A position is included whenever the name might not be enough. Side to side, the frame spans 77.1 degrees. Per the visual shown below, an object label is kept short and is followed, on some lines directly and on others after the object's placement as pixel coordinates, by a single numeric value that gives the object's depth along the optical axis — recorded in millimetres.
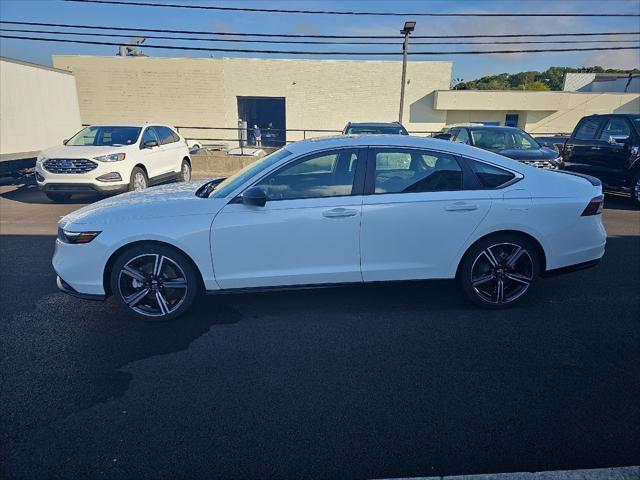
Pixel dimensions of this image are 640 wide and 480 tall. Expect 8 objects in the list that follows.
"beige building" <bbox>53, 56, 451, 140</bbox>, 30641
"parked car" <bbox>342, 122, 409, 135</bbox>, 11578
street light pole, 19277
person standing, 28688
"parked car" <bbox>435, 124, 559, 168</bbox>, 8969
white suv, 8539
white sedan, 3486
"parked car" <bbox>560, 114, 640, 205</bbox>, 8570
